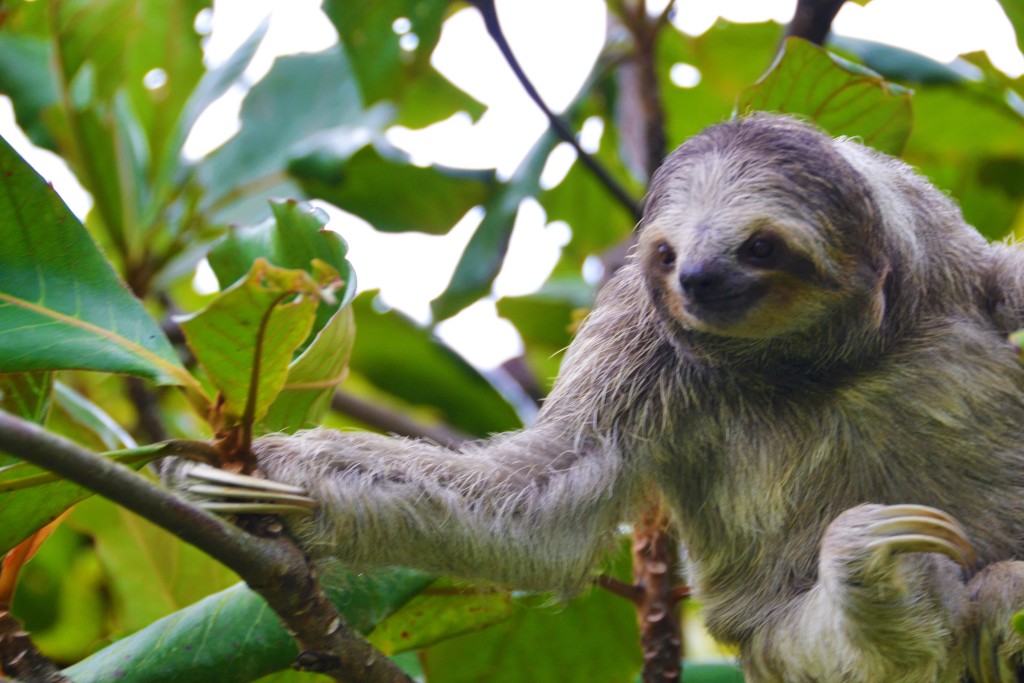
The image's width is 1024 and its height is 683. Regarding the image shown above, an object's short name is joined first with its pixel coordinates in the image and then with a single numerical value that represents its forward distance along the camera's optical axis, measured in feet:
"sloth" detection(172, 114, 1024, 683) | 14.93
